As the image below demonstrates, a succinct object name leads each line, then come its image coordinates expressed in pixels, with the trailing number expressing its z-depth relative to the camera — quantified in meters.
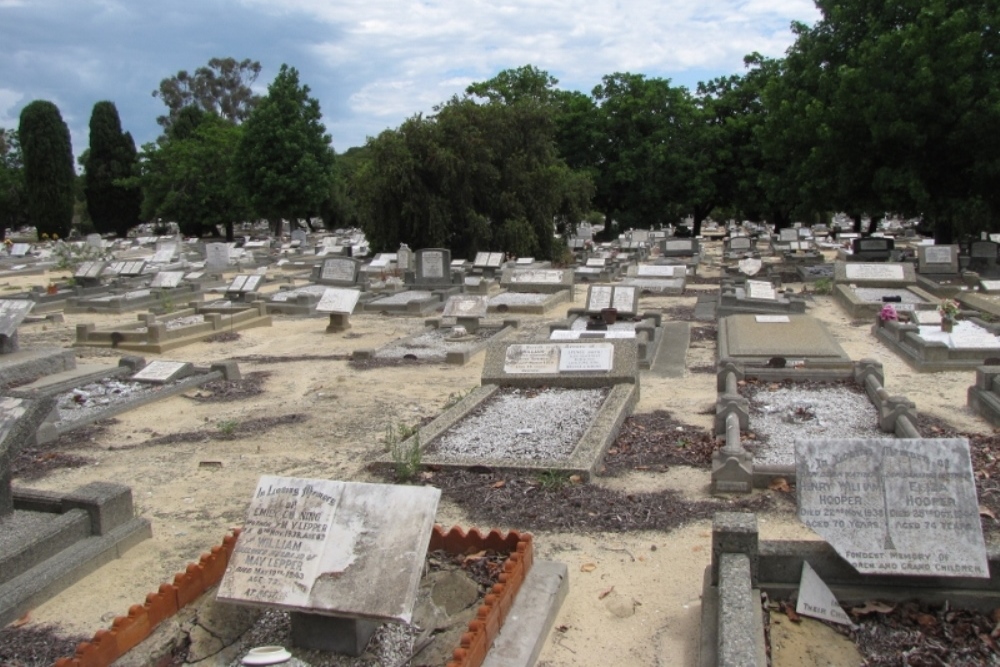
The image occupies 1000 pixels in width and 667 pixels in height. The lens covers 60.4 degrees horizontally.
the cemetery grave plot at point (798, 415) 7.67
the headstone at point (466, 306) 15.94
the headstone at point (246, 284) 20.83
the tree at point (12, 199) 56.12
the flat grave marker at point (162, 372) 11.30
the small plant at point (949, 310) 12.40
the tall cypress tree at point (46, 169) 51.78
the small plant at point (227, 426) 9.00
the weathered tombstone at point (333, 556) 3.97
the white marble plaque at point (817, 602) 4.36
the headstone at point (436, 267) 23.23
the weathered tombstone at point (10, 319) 12.90
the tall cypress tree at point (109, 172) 54.56
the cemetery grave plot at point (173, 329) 15.09
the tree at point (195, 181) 48.34
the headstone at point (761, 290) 17.88
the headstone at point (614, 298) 15.28
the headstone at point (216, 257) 31.52
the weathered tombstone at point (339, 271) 23.50
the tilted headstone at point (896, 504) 4.39
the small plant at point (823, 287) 21.18
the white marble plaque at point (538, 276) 21.97
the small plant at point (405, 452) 7.07
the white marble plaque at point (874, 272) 20.05
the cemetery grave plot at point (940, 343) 11.53
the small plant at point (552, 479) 6.65
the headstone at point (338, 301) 16.72
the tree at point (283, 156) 42.81
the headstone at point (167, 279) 23.02
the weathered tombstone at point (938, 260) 22.08
